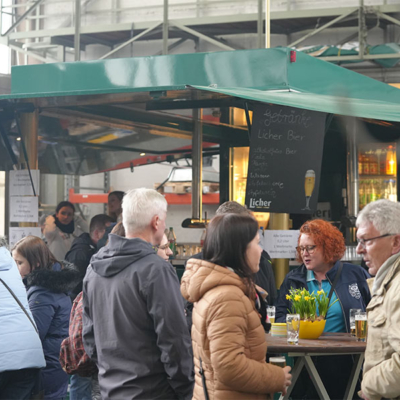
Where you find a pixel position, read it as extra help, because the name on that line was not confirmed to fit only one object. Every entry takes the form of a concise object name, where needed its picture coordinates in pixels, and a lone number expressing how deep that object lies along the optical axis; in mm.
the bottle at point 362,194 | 10633
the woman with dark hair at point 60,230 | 8430
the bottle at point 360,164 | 10562
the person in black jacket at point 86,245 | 7145
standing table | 4129
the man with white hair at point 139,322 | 3322
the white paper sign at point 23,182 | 7707
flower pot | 4434
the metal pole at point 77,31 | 8258
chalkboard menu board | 6512
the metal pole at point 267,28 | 6958
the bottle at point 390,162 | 10383
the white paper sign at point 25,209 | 7738
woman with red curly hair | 4801
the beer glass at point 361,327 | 4398
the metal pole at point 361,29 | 14102
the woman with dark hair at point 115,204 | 8555
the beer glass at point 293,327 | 4367
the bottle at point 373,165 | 10516
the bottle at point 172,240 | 8754
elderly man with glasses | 2946
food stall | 6684
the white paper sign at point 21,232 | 7684
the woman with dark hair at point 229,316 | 2975
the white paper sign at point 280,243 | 6746
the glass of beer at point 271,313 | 4798
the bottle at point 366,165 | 10547
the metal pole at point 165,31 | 9902
